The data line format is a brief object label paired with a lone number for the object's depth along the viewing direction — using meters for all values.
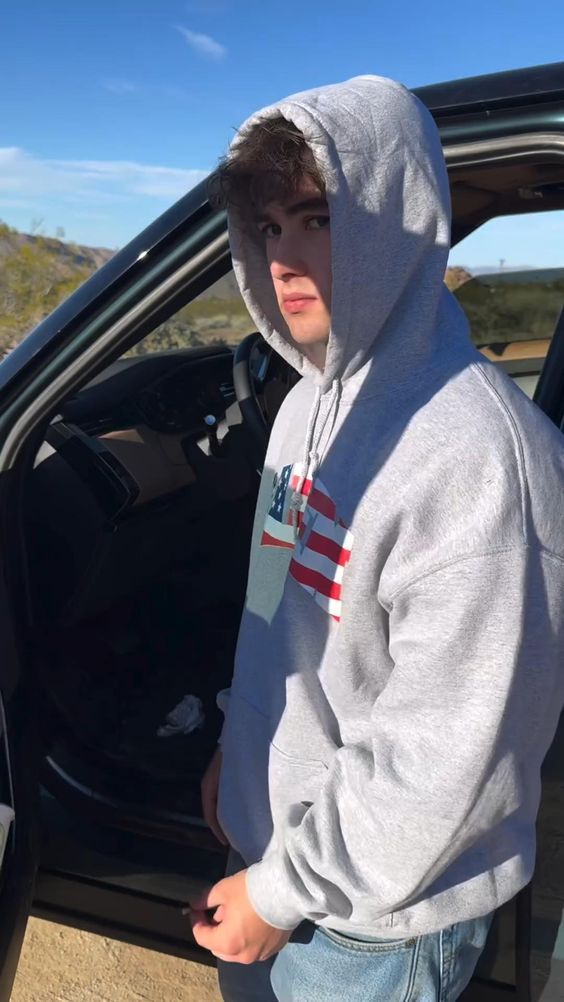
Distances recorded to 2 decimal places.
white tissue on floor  2.29
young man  0.91
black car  1.36
